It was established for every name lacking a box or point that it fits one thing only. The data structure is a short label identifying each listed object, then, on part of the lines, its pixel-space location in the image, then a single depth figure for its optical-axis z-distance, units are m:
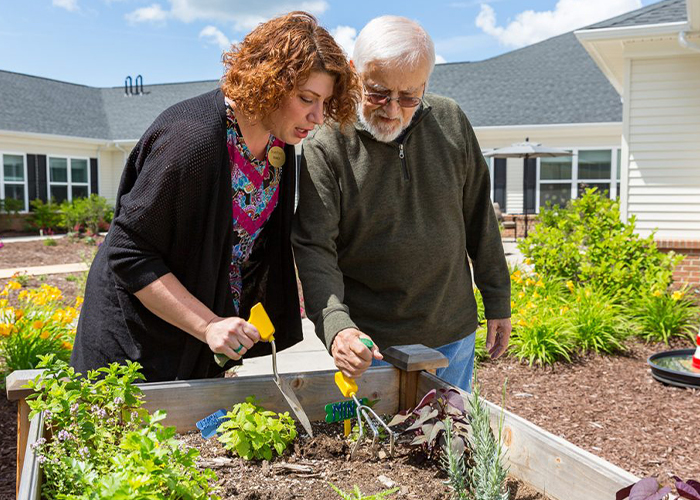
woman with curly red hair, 1.61
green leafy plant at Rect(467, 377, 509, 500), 1.25
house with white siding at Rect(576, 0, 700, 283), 7.69
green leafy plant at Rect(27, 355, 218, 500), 1.13
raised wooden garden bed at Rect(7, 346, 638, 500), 1.30
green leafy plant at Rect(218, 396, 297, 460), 1.58
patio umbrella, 14.38
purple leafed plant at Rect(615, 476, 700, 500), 1.10
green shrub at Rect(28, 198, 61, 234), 16.75
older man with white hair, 1.94
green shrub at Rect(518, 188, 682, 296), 6.09
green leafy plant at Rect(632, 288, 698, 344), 5.52
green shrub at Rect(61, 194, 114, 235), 16.03
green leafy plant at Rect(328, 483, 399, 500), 1.26
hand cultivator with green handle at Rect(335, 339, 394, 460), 1.60
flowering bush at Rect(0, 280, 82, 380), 4.13
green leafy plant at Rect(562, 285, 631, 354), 5.19
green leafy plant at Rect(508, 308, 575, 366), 4.97
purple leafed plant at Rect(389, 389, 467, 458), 1.51
